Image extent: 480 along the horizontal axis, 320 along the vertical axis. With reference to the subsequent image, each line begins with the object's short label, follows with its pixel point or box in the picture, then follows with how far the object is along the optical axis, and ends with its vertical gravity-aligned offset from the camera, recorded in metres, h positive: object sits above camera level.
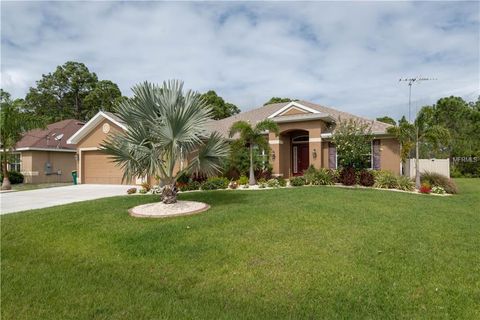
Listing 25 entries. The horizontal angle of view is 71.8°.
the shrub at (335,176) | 18.12 -1.16
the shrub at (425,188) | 15.45 -1.64
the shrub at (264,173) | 20.06 -1.07
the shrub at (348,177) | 17.52 -1.19
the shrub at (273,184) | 17.77 -1.51
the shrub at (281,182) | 17.97 -1.45
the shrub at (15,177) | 26.12 -1.32
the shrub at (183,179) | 18.70 -1.22
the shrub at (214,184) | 17.42 -1.43
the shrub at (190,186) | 17.45 -1.53
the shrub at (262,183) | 17.77 -1.48
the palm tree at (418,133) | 16.98 +1.08
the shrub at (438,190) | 15.60 -1.75
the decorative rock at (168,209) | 9.69 -1.60
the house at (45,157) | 26.80 +0.26
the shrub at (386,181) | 16.86 -1.38
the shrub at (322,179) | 18.05 -1.31
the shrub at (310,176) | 18.12 -1.14
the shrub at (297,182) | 17.73 -1.42
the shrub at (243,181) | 18.69 -1.39
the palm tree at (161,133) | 10.23 +0.77
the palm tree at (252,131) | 18.77 +1.46
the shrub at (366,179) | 17.34 -1.30
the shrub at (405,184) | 16.48 -1.52
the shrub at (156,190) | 16.17 -1.58
